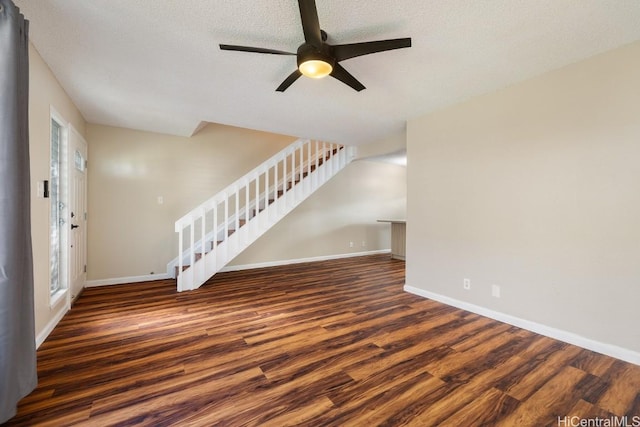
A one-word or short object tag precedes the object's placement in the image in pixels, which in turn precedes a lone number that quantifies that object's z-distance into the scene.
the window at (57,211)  2.81
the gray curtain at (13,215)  1.42
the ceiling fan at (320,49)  1.66
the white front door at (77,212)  3.15
